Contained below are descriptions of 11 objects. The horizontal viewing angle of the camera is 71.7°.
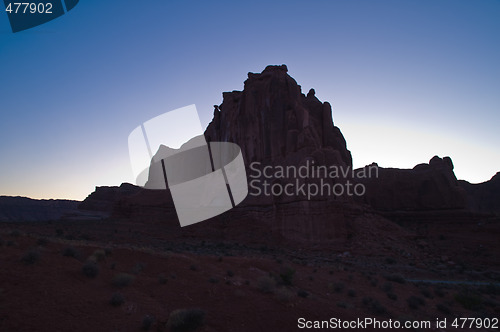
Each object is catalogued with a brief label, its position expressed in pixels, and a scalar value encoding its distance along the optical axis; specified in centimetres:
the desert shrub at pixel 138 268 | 1316
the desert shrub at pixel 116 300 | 964
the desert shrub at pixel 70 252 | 1324
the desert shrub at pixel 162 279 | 1247
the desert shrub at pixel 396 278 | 2048
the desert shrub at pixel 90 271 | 1157
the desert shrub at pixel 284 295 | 1193
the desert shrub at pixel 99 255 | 1368
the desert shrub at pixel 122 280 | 1117
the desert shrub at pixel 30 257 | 1140
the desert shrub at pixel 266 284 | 1292
